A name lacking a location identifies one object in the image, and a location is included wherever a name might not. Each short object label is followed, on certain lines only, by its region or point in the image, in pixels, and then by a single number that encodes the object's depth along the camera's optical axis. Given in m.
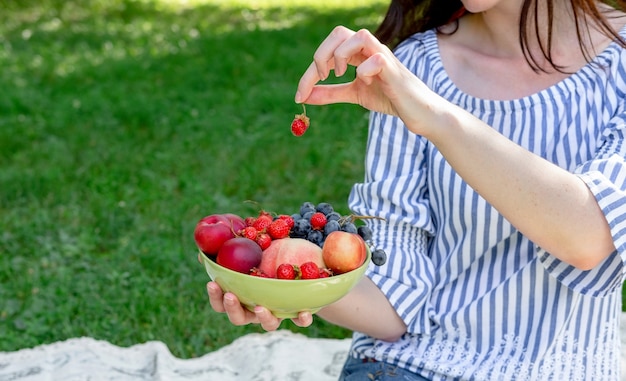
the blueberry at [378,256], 1.84
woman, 1.96
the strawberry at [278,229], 1.76
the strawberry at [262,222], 1.78
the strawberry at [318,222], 1.80
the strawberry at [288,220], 1.79
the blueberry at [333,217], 1.81
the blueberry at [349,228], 1.77
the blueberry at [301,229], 1.79
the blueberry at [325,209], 1.86
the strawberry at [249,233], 1.75
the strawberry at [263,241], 1.74
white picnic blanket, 2.97
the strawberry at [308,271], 1.65
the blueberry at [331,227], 1.76
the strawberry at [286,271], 1.63
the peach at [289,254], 1.68
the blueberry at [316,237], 1.77
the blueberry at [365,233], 1.84
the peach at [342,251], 1.67
